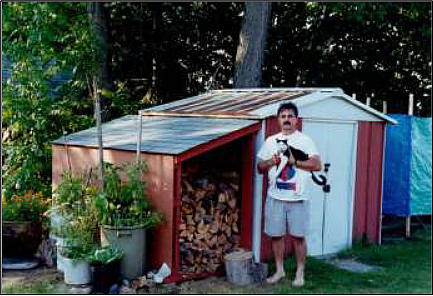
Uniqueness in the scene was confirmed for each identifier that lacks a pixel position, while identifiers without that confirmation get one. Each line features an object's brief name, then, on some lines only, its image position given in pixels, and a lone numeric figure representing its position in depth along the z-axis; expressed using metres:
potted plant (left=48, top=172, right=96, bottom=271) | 5.46
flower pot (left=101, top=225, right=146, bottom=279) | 5.11
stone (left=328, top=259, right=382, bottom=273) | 6.08
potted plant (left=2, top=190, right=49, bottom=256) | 6.17
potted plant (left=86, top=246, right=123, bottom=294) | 4.93
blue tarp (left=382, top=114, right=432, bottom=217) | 7.95
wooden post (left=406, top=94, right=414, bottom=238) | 7.99
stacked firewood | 5.62
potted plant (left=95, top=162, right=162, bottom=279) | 5.12
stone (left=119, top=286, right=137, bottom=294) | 4.95
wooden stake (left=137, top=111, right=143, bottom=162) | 5.43
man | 5.19
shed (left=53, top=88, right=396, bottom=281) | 5.31
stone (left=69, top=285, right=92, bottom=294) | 4.97
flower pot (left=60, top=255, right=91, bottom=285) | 5.03
